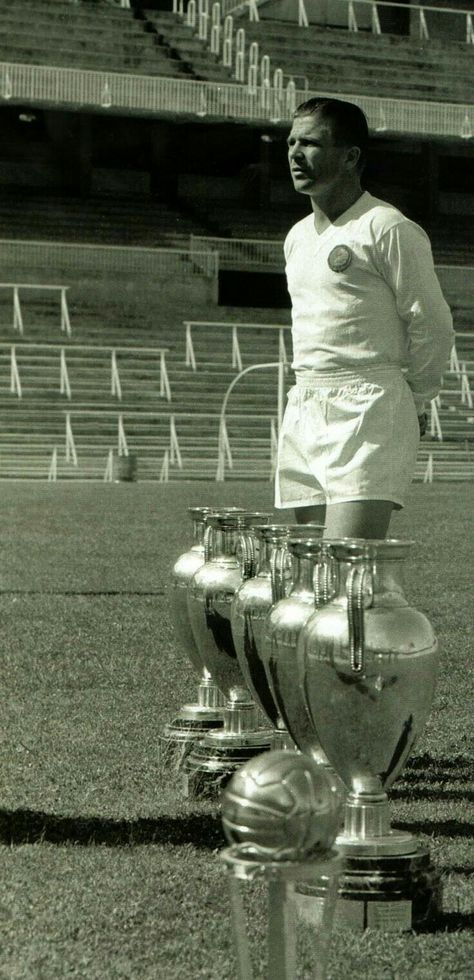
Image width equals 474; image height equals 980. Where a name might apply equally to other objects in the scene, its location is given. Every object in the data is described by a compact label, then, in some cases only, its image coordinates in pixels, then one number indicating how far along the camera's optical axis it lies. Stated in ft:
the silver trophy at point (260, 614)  13.78
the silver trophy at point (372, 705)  11.48
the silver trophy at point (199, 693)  16.81
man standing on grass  14.11
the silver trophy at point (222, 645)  15.69
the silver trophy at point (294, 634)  12.50
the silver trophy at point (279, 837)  7.97
